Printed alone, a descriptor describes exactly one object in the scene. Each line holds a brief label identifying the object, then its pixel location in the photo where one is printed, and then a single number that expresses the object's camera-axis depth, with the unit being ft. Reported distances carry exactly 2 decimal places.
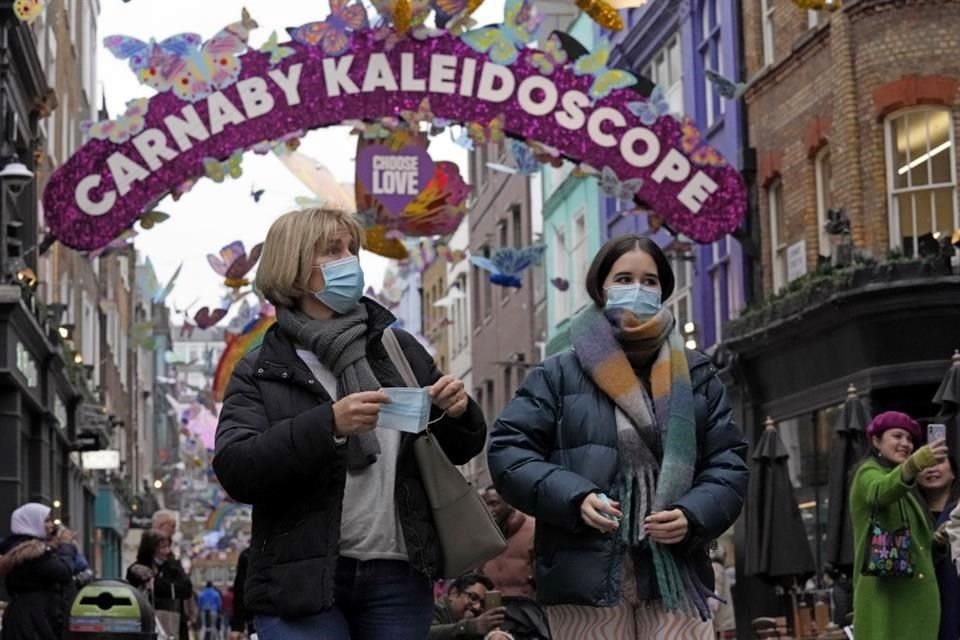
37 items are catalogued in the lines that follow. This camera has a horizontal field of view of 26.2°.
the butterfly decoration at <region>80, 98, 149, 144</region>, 68.44
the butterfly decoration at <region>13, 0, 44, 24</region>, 67.63
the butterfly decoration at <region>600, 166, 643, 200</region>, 70.23
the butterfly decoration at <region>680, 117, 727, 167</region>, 70.28
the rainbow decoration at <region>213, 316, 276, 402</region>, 100.12
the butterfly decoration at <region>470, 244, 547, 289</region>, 85.25
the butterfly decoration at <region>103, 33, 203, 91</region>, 67.67
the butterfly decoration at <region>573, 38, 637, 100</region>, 69.87
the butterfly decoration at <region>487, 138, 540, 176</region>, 73.97
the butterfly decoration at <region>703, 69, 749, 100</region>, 75.05
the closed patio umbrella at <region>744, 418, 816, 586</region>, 65.26
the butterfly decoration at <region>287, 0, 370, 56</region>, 68.28
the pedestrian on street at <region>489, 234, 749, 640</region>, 21.06
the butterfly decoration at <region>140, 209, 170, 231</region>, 69.31
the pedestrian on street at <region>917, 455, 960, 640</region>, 33.50
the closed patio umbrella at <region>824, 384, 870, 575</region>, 50.37
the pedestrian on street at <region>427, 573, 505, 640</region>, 32.65
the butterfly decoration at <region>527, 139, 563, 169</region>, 70.85
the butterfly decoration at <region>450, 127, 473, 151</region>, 72.54
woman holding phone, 32.68
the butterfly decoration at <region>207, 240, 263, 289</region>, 77.15
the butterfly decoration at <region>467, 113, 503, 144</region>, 69.77
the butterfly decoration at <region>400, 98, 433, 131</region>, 69.41
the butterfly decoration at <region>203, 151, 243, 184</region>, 68.90
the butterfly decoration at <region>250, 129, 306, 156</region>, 69.36
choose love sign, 71.82
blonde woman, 18.25
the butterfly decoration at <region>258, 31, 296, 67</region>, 68.54
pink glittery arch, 68.64
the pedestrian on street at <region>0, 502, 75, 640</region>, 47.91
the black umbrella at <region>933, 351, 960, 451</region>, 51.57
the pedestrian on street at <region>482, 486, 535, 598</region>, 33.83
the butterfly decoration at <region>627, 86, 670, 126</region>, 70.03
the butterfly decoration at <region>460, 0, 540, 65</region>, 68.74
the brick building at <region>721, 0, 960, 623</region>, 79.15
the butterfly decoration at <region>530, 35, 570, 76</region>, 69.56
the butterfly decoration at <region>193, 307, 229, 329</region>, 80.48
